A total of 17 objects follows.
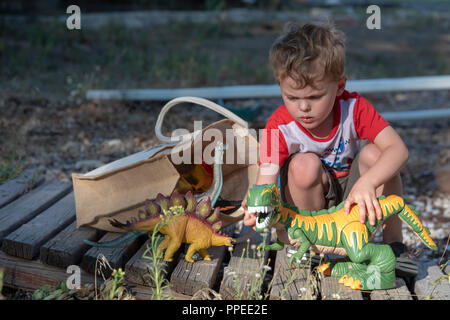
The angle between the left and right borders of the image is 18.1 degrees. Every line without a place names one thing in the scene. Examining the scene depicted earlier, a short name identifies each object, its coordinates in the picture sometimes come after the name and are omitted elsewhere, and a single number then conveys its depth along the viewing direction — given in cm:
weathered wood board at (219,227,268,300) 261
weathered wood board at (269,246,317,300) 260
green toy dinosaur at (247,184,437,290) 261
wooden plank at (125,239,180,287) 266
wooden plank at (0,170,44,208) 297
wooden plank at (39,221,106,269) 271
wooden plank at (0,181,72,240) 283
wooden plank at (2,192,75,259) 274
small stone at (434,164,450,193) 335
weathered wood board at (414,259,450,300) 264
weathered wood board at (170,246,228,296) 264
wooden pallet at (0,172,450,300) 263
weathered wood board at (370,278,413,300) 263
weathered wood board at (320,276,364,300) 262
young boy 263
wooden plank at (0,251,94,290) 271
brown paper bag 274
